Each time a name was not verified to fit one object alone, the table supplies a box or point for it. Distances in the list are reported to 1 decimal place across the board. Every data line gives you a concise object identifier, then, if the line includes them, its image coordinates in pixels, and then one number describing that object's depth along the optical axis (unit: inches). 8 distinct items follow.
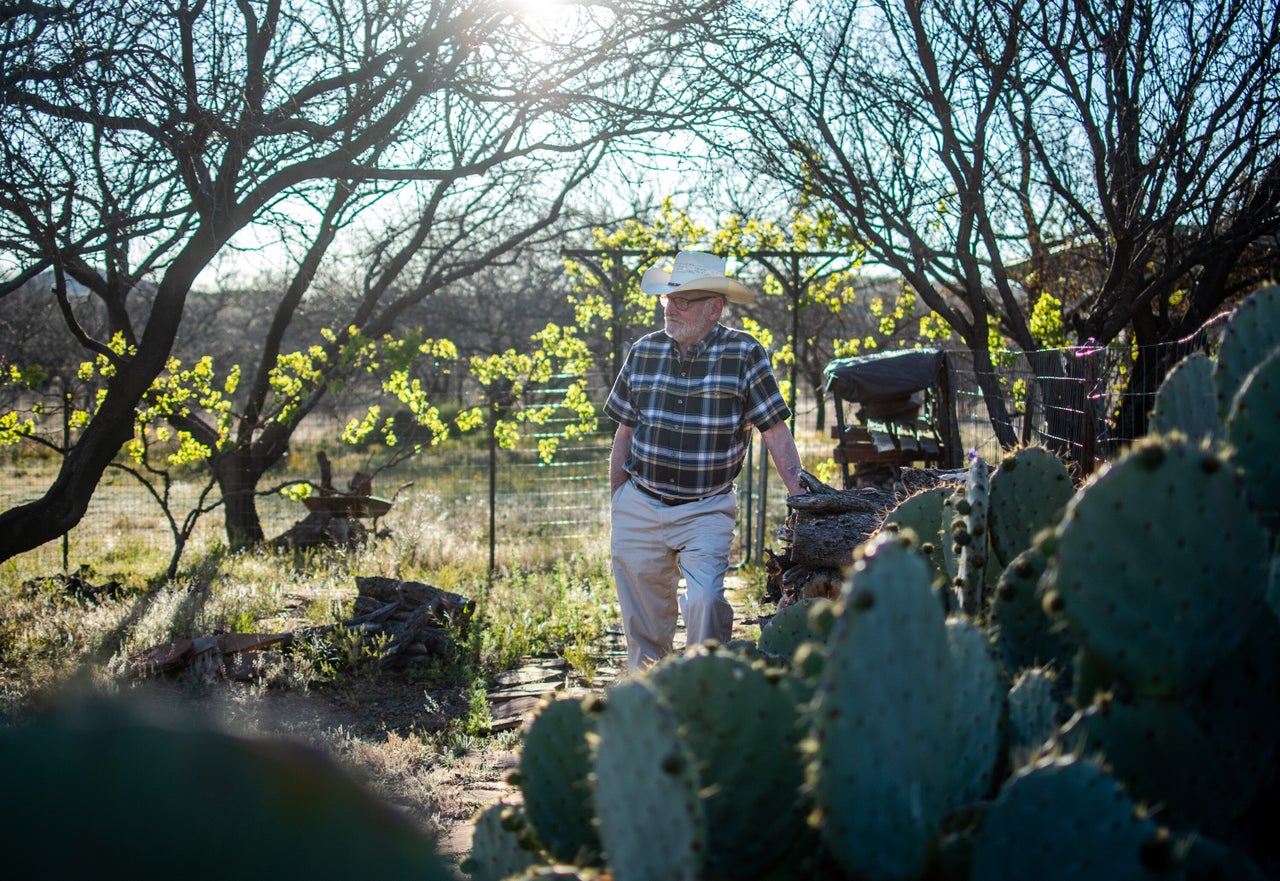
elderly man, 169.8
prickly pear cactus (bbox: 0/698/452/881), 85.7
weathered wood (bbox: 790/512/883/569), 200.2
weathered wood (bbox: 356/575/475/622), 267.4
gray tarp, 429.7
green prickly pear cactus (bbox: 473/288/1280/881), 49.1
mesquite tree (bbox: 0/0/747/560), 207.3
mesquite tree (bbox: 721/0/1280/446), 318.0
